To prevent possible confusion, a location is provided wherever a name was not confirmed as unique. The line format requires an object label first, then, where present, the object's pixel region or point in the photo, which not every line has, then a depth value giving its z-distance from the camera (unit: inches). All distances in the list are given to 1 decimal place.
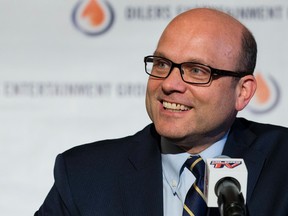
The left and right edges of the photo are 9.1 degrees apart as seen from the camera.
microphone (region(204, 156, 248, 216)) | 103.9
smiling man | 116.2
